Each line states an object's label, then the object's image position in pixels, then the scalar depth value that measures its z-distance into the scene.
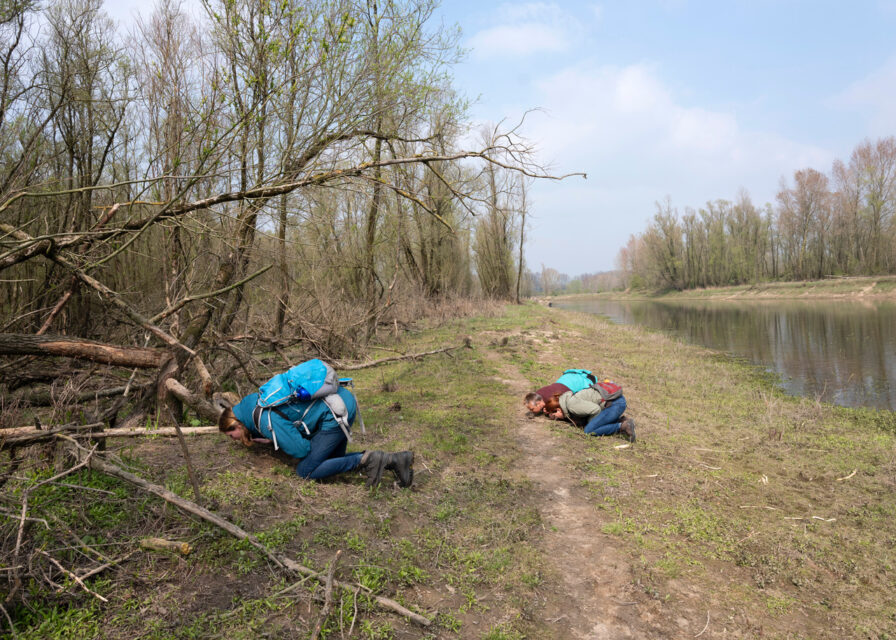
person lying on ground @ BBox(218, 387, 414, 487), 4.30
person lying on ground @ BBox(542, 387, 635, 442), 6.63
